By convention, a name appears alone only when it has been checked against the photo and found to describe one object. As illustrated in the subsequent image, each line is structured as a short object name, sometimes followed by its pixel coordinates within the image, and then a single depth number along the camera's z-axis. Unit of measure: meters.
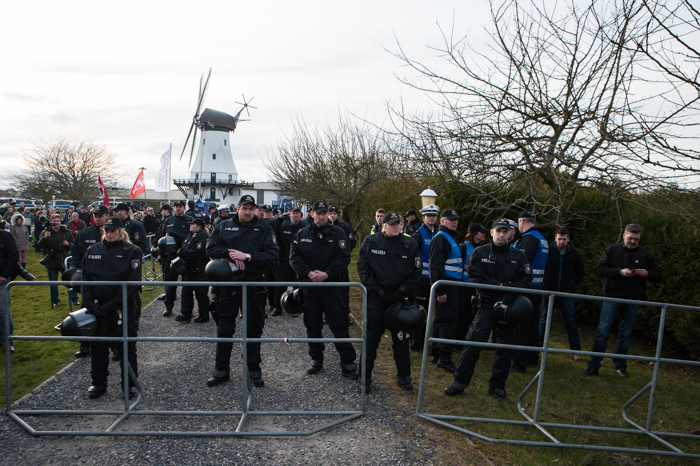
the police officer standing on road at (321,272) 5.39
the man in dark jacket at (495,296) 4.87
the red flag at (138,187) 20.00
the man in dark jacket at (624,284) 5.75
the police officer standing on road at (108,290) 4.63
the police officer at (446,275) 5.65
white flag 21.28
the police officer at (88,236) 6.43
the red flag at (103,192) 19.68
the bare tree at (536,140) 6.87
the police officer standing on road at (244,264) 4.97
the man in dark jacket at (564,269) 6.36
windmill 64.31
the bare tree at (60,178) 36.53
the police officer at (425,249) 6.54
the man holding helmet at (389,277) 4.92
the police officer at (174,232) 8.54
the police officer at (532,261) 5.98
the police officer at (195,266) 7.64
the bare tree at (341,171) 17.62
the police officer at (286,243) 8.94
